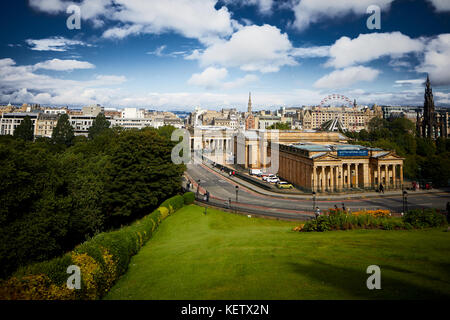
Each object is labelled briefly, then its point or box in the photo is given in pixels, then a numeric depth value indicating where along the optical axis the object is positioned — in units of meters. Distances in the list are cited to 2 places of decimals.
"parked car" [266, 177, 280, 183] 61.21
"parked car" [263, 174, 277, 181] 63.20
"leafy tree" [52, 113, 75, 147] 93.06
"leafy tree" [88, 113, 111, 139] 108.31
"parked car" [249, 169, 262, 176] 69.81
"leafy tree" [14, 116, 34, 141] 91.13
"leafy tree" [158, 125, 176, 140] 97.94
